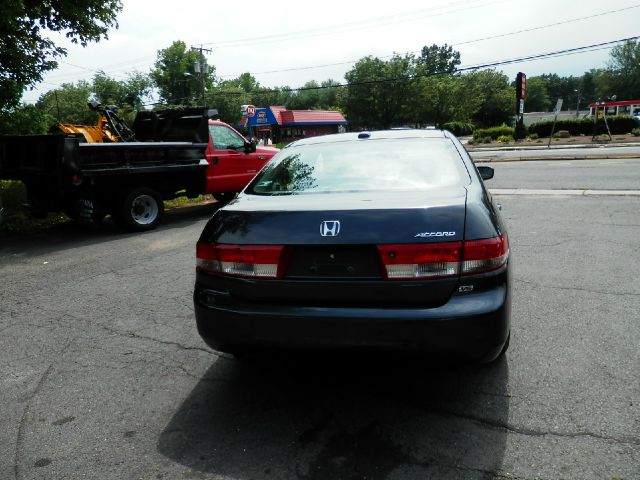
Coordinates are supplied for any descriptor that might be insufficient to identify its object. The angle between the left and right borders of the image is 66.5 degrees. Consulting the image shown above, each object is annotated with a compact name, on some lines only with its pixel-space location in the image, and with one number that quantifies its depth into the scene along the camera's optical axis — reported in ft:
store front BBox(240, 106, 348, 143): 187.93
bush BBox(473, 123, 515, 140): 135.64
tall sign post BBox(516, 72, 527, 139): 125.08
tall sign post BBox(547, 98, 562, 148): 87.28
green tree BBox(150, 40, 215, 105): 245.24
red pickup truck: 24.63
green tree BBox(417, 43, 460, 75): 370.30
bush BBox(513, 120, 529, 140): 124.77
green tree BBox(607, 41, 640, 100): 307.58
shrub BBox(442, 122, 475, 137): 194.90
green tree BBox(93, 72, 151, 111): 238.68
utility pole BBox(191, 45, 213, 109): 141.18
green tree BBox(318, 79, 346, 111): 333.29
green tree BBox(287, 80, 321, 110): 336.90
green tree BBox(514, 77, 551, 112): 410.72
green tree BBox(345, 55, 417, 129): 182.19
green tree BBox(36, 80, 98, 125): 211.57
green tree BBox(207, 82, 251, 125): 219.41
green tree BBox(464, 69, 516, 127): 252.01
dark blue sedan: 7.79
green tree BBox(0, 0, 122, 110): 31.04
